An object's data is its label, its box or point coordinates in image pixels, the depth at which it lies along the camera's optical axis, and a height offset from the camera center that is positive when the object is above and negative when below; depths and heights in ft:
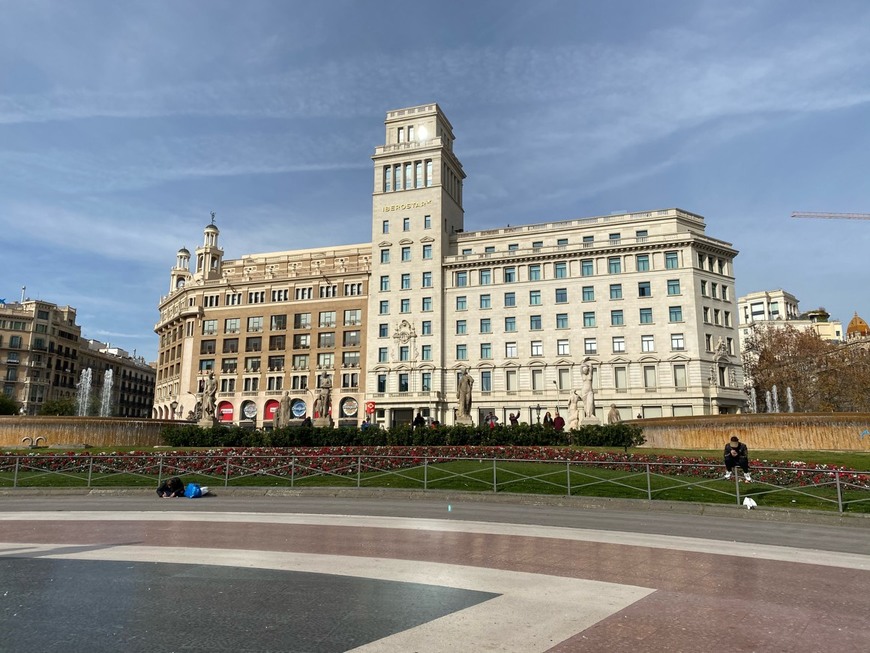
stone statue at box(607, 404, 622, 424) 111.97 +1.42
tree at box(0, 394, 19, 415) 242.58 +6.93
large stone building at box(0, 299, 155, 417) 312.50 +36.54
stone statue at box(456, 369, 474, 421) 107.41 +5.30
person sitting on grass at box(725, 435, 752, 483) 56.08 -3.04
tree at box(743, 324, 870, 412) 204.95 +17.93
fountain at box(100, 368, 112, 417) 265.13 +13.17
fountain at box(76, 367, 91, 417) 235.61 +8.98
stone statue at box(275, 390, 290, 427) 121.39 +2.26
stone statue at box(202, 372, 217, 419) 125.59 +5.07
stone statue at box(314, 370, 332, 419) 124.88 +4.47
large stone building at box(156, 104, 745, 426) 199.62 +40.77
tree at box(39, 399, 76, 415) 284.41 +6.97
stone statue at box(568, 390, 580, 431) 105.60 +2.19
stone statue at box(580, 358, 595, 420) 107.34 +5.28
